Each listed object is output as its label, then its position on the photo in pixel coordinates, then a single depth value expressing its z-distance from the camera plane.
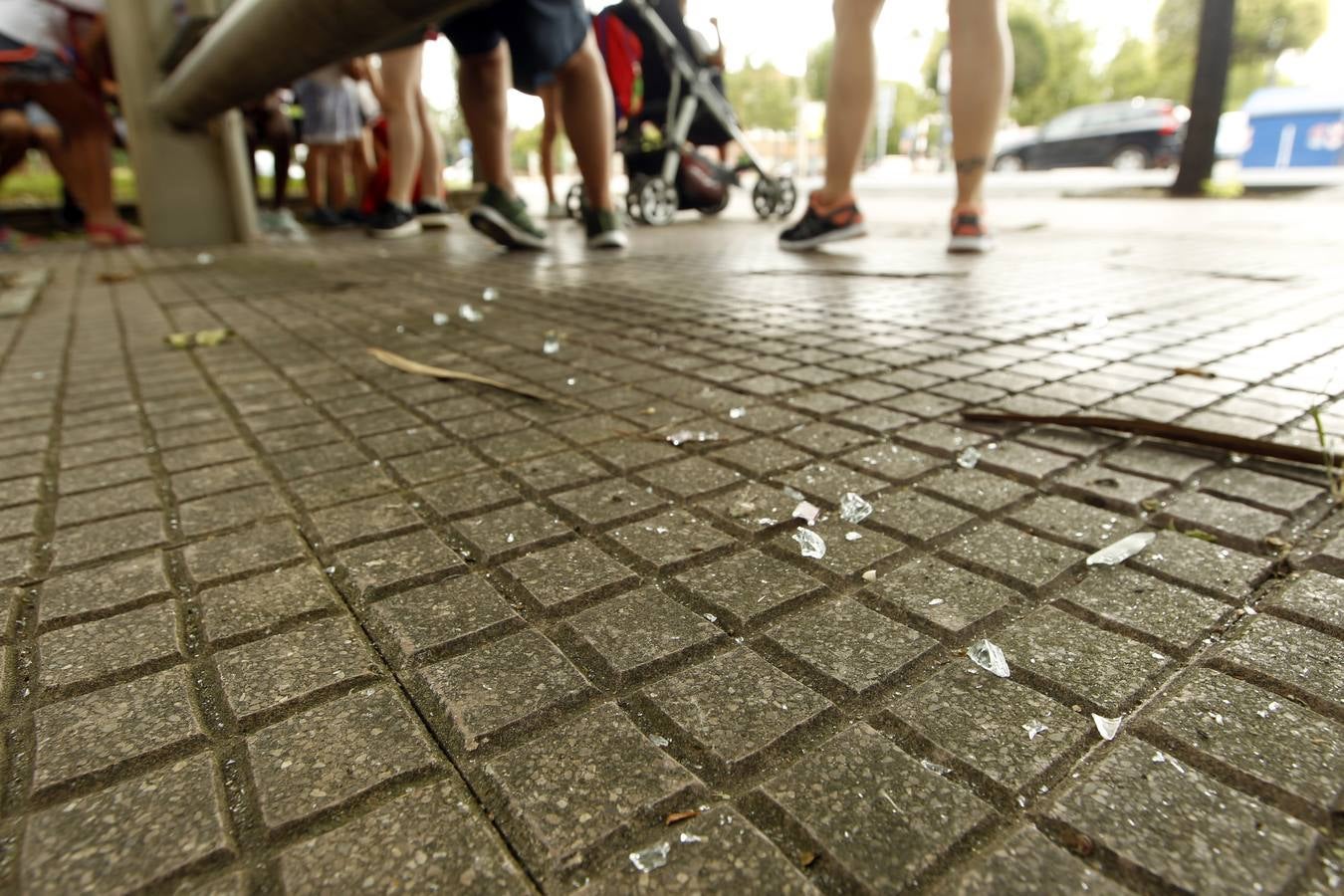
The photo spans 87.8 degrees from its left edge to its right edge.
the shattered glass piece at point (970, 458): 0.42
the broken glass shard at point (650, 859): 0.20
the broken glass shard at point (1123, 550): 0.33
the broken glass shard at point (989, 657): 0.27
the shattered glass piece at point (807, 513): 0.37
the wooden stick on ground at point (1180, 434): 0.40
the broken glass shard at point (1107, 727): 0.24
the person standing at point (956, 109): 1.05
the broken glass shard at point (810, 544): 0.34
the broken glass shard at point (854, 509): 0.37
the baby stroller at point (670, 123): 1.83
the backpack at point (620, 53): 1.87
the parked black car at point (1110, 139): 17.43
